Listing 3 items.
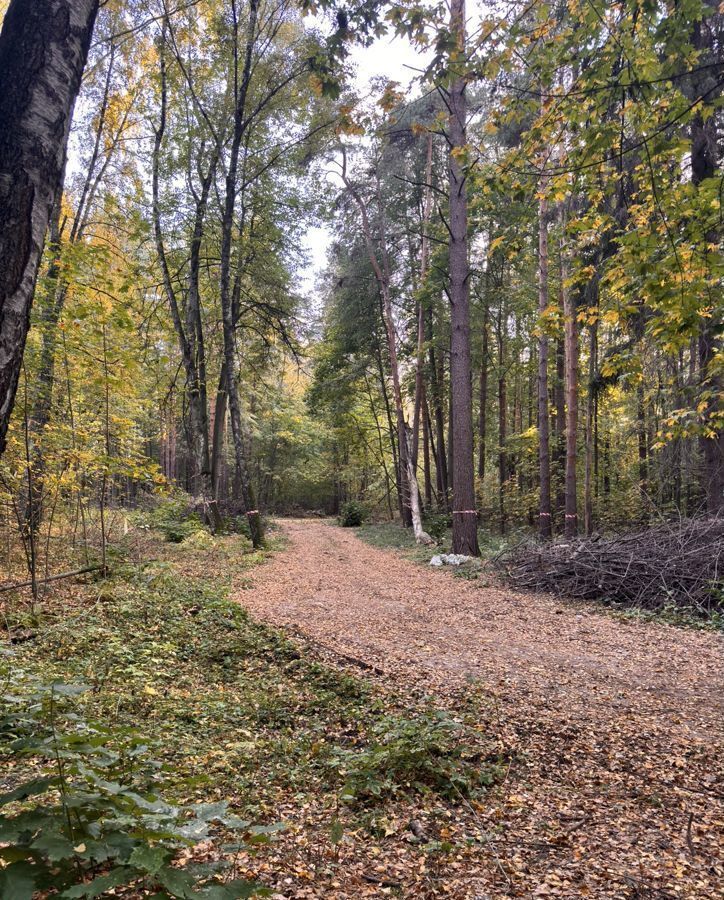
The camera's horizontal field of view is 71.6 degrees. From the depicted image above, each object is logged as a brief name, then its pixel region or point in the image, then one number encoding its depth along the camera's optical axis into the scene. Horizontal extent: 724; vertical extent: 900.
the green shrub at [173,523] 11.84
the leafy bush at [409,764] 2.56
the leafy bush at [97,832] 1.28
